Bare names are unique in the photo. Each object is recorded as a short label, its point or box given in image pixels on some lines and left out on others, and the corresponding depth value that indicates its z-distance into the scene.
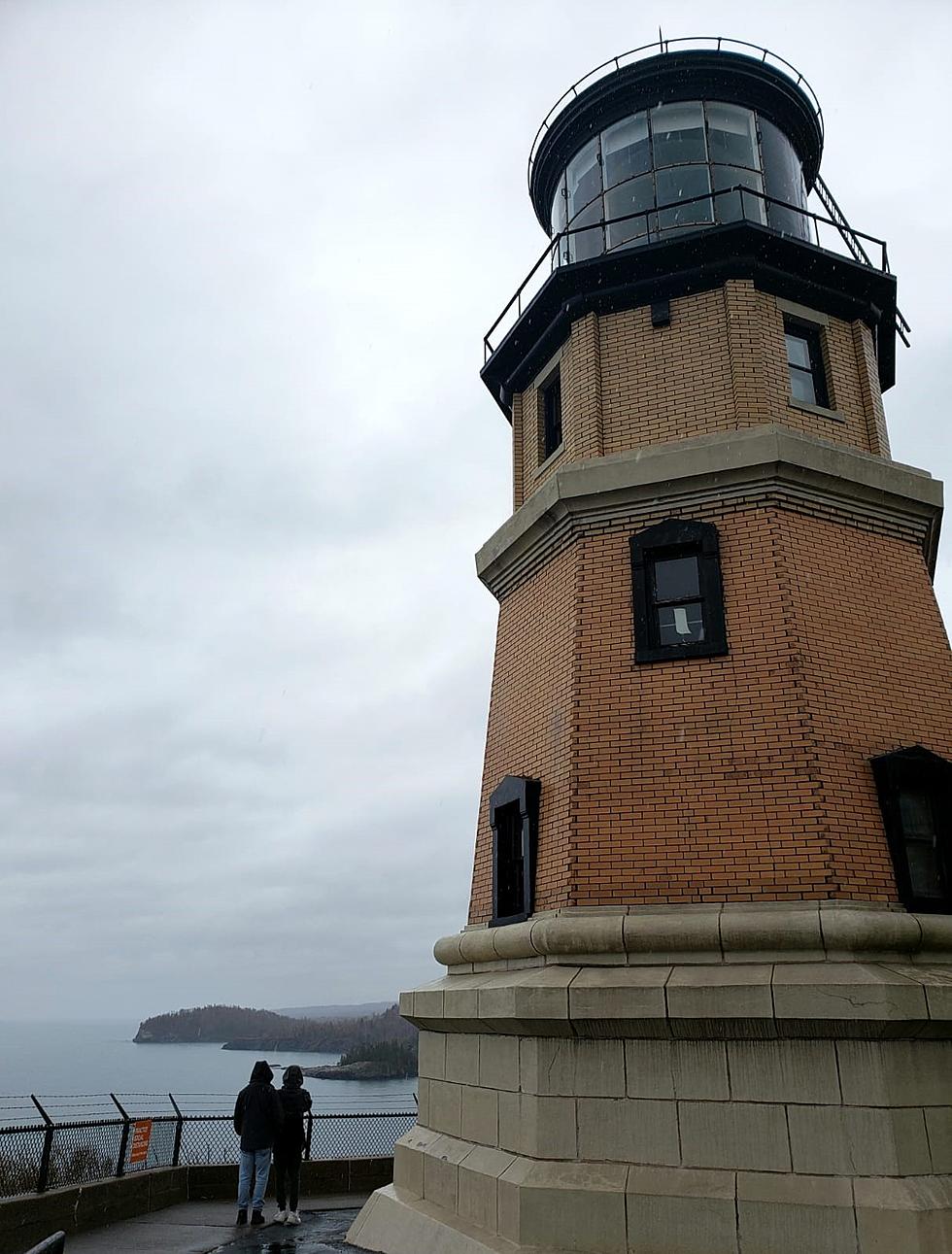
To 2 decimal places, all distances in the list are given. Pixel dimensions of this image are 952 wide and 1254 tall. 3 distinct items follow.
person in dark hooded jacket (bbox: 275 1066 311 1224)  11.48
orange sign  13.15
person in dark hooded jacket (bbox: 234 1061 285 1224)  11.15
